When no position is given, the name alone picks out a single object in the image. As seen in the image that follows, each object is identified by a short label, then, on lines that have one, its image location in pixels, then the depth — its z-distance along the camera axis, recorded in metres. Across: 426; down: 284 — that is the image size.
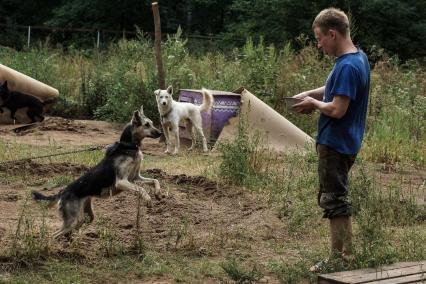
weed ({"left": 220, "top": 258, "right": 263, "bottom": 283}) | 5.56
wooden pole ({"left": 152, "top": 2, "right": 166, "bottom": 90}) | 14.16
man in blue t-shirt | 5.57
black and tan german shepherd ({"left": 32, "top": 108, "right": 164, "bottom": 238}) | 6.64
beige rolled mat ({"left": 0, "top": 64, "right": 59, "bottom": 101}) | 16.56
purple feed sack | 13.20
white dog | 13.02
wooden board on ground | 5.23
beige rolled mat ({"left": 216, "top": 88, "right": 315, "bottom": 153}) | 12.72
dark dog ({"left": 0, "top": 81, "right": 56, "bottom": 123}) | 15.92
